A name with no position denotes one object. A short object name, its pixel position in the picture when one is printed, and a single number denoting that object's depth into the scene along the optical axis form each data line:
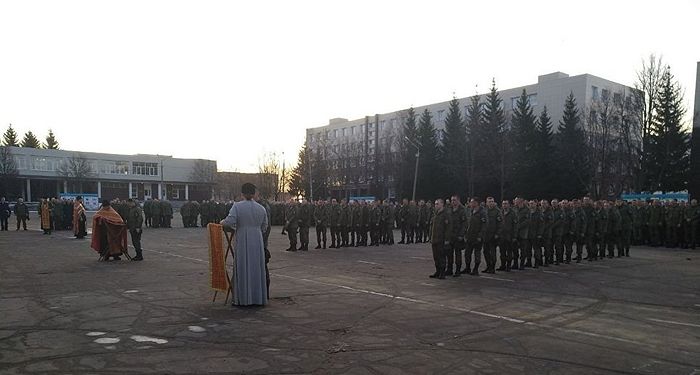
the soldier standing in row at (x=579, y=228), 16.30
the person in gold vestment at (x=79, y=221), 23.94
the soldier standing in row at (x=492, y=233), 13.43
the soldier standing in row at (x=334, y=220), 20.73
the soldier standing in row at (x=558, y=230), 15.52
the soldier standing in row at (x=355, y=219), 21.23
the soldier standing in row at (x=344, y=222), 20.80
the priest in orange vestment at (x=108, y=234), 15.36
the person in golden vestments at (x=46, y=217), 27.41
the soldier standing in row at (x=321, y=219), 20.56
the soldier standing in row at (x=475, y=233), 13.03
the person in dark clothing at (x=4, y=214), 30.09
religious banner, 8.86
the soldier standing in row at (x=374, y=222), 21.92
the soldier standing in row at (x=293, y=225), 18.88
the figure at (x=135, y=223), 15.63
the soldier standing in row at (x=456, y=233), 12.58
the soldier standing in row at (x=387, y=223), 22.59
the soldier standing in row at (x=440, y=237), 12.32
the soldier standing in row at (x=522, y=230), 14.30
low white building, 82.62
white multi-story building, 60.28
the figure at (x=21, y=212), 30.20
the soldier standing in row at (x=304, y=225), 19.28
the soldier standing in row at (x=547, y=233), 15.16
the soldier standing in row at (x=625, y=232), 18.39
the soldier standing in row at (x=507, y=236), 13.79
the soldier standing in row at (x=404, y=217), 24.25
